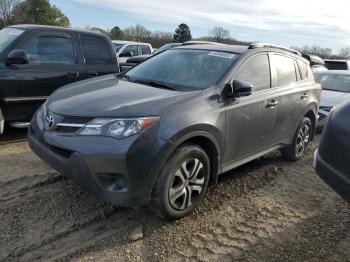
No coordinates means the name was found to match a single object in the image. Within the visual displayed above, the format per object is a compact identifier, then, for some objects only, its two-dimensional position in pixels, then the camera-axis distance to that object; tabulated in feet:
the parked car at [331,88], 27.05
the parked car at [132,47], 51.69
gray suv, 10.48
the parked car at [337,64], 47.67
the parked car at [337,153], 9.52
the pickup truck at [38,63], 18.02
